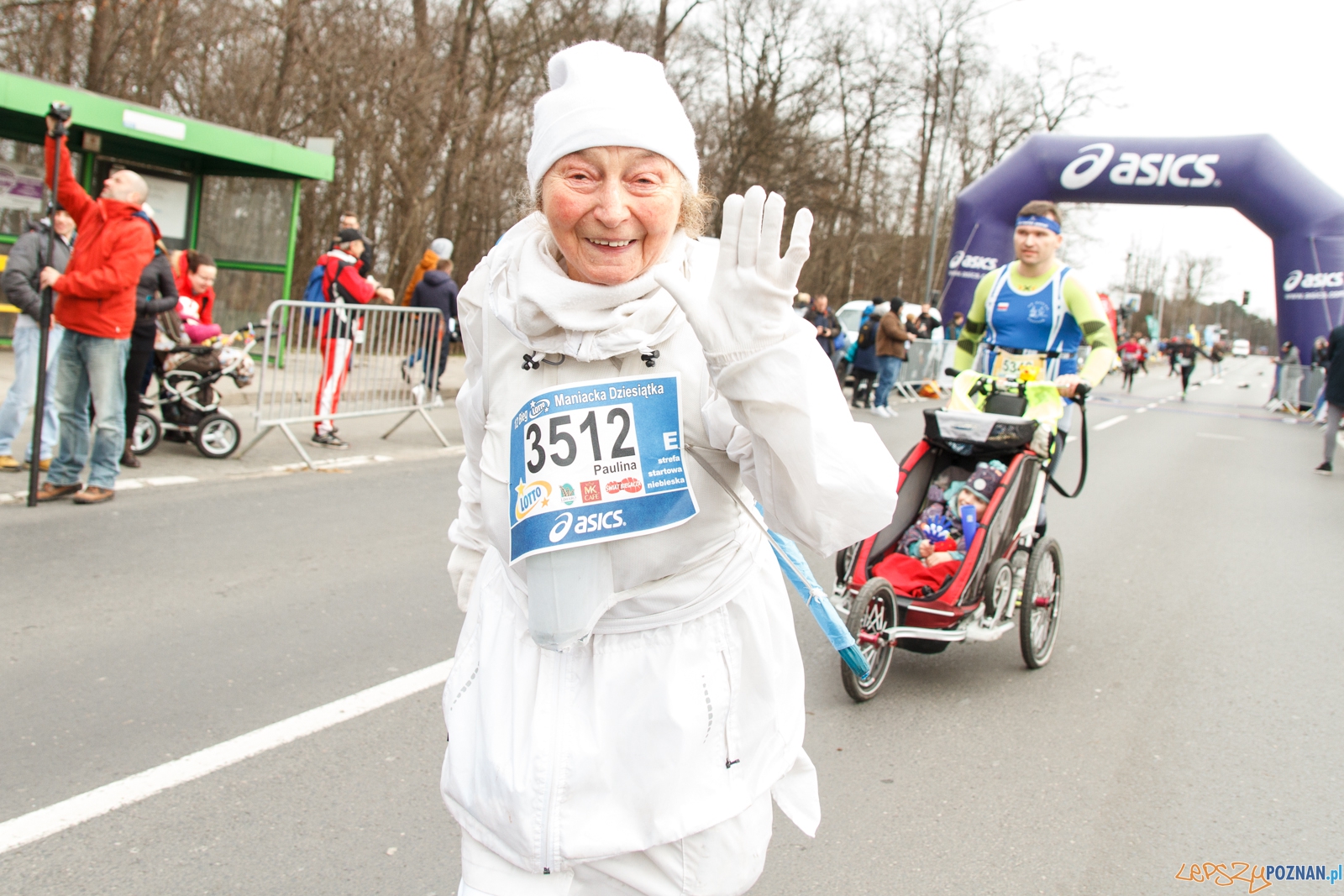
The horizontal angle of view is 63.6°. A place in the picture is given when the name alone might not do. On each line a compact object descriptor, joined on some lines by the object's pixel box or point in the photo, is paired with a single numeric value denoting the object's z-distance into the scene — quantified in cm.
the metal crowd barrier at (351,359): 861
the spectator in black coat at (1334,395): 1412
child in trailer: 471
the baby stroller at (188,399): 836
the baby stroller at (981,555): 447
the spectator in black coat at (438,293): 1142
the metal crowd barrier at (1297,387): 2398
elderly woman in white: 162
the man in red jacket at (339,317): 892
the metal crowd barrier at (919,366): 2076
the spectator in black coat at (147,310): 756
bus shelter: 1253
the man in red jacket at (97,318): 652
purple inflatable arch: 1862
